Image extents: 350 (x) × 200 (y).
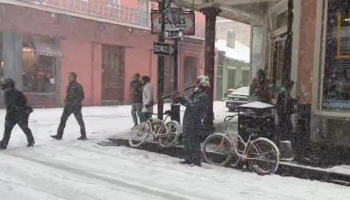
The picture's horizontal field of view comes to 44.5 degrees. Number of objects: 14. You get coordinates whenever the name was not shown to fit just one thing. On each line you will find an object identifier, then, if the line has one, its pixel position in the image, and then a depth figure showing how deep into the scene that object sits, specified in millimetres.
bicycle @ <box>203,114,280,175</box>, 7129
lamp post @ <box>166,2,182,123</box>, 9758
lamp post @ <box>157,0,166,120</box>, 9938
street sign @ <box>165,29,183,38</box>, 9703
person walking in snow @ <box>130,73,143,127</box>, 11422
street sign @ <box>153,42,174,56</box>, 9703
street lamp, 9828
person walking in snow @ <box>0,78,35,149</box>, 8938
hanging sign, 9898
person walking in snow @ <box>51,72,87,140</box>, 10164
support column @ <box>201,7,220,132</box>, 11172
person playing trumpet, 7629
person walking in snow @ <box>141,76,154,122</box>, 10789
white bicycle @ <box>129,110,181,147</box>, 8914
